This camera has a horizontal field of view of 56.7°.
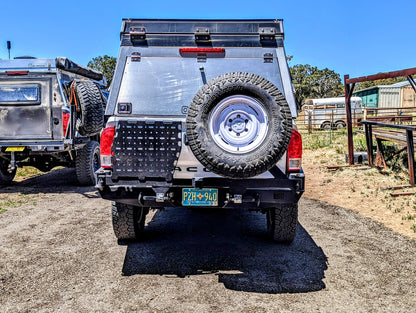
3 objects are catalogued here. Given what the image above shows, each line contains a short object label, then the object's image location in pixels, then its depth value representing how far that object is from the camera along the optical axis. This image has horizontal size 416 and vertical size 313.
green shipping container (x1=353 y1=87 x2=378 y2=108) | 41.73
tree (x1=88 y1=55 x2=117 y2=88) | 41.97
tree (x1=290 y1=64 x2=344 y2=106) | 55.38
